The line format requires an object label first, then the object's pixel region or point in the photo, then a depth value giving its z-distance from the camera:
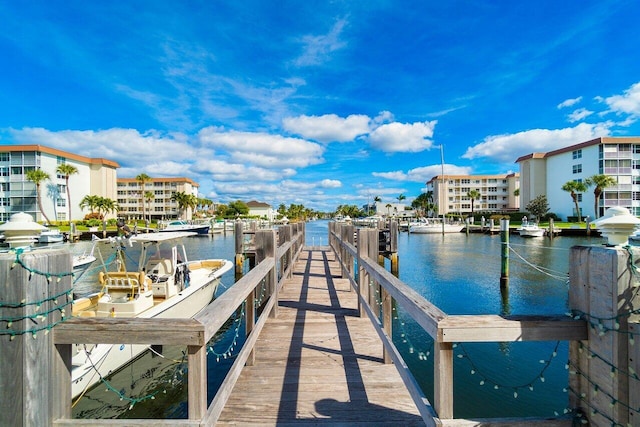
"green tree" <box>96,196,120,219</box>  63.01
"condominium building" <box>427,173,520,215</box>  95.25
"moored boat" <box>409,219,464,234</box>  56.33
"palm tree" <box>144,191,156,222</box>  82.00
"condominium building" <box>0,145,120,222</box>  56.94
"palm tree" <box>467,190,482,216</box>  83.00
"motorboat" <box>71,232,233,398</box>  6.65
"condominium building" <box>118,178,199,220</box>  94.75
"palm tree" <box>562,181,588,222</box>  54.54
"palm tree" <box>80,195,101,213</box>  63.11
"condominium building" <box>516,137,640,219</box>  55.44
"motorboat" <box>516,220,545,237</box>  43.66
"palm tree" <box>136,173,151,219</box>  78.50
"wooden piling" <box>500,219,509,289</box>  17.05
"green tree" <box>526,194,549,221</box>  63.50
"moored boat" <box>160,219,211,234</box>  52.08
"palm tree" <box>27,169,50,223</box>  52.44
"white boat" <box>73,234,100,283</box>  19.03
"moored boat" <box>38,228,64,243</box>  31.18
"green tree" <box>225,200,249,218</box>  120.43
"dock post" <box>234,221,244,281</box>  20.58
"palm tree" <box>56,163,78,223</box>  59.49
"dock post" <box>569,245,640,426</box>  1.79
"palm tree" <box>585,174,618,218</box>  49.38
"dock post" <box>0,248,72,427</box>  1.87
